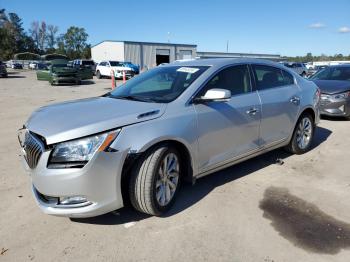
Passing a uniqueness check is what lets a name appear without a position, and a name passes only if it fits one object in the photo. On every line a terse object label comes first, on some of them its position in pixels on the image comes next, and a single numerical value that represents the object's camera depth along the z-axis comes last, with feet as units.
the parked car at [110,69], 95.54
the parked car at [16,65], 198.46
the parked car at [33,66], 203.19
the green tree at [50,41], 391.24
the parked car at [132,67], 100.17
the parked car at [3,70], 104.83
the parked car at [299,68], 112.99
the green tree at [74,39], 366.22
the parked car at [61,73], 72.43
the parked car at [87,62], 120.52
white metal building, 155.22
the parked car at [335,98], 28.43
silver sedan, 9.80
